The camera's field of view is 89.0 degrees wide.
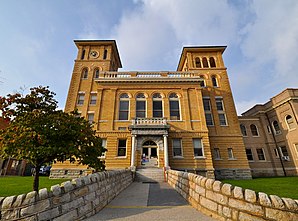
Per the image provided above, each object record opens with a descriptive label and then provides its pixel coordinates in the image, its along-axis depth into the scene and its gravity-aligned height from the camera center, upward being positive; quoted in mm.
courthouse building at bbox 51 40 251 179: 17016 +5954
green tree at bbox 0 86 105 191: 5902 +1169
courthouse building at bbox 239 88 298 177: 20688 +3767
